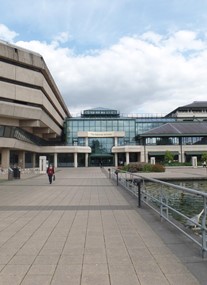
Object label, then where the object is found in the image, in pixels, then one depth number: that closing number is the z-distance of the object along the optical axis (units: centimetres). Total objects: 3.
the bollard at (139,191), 1238
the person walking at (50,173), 2637
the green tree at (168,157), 7256
